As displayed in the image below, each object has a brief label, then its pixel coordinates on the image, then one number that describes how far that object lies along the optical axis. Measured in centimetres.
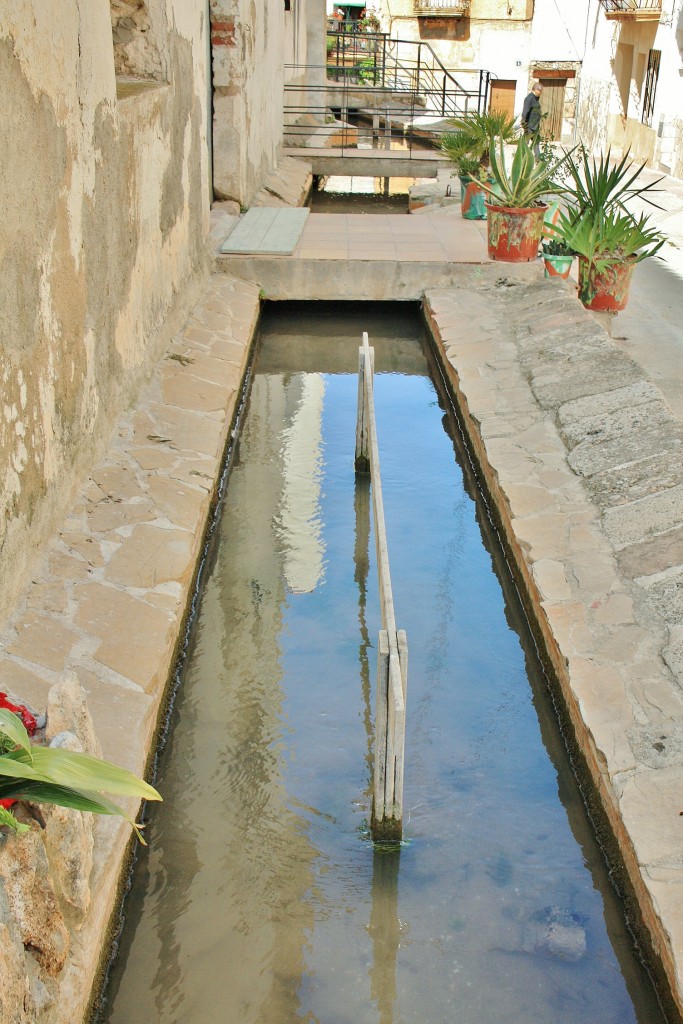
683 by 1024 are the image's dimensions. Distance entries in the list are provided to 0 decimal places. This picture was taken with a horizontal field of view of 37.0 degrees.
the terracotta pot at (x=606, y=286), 714
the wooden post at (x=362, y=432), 525
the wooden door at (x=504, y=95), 3139
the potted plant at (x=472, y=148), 1005
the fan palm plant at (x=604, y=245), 708
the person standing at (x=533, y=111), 1438
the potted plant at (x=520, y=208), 777
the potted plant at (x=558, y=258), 771
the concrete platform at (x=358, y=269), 786
